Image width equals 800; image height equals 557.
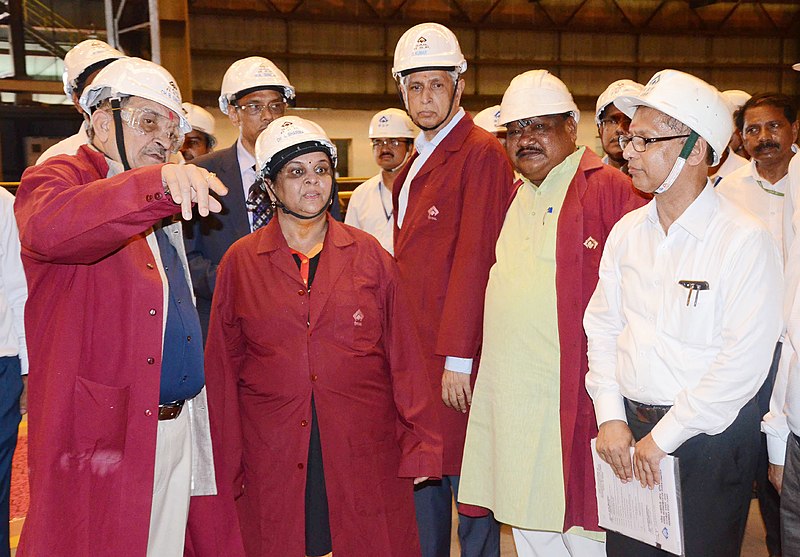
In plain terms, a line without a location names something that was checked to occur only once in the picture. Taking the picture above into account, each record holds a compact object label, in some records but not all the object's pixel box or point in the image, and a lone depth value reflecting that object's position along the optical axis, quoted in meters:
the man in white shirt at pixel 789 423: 2.15
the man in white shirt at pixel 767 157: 3.84
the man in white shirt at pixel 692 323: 2.09
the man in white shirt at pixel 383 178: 6.03
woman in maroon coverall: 2.62
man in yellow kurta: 2.74
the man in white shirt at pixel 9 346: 2.98
